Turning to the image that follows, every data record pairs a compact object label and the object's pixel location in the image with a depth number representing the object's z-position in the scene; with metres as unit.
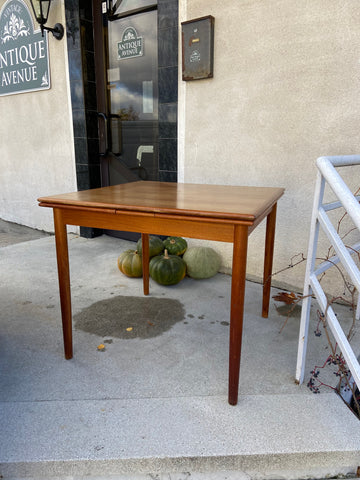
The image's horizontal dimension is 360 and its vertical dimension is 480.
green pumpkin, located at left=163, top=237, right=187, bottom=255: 3.08
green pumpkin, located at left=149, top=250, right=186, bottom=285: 2.76
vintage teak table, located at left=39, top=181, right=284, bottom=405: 1.33
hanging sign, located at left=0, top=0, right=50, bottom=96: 4.10
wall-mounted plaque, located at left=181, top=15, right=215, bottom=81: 2.74
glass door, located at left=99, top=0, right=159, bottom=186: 3.43
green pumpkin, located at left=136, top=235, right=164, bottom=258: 3.01
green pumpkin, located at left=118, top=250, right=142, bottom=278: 2.92
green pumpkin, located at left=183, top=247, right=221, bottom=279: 2.93
